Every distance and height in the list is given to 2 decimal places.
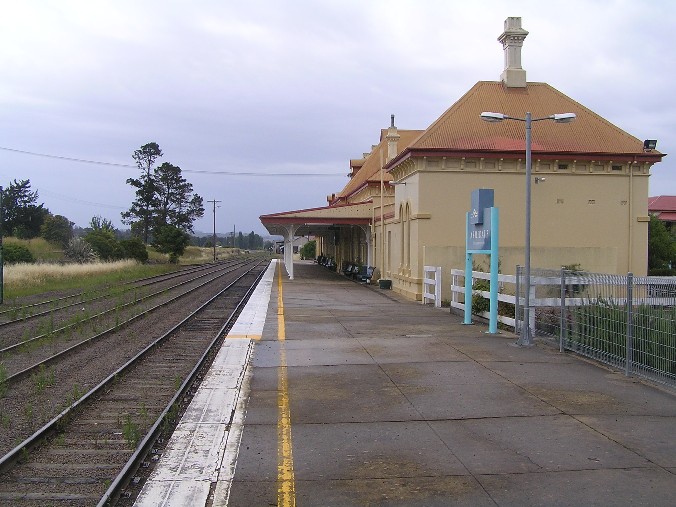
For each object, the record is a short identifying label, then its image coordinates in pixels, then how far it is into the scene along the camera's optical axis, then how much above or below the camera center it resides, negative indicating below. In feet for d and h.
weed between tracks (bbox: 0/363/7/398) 30.10 -6.18
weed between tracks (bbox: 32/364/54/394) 30.97 -6.29
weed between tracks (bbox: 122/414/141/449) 22.40 -6.20
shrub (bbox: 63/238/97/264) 186.99 -1.56
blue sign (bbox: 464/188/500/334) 47.80 +0.62
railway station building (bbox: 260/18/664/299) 80.94 +8.16
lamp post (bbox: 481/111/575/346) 42.22 +0.36
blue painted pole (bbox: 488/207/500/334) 47.57 -1.88
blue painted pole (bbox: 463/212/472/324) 52.19 -3.02
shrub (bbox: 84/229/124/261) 198.49 +0.10
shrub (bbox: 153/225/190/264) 227.40 +1.50
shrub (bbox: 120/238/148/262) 206.18 -0.75
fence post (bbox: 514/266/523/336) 45.32 -3.42
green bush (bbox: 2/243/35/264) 152.15 -1.75
